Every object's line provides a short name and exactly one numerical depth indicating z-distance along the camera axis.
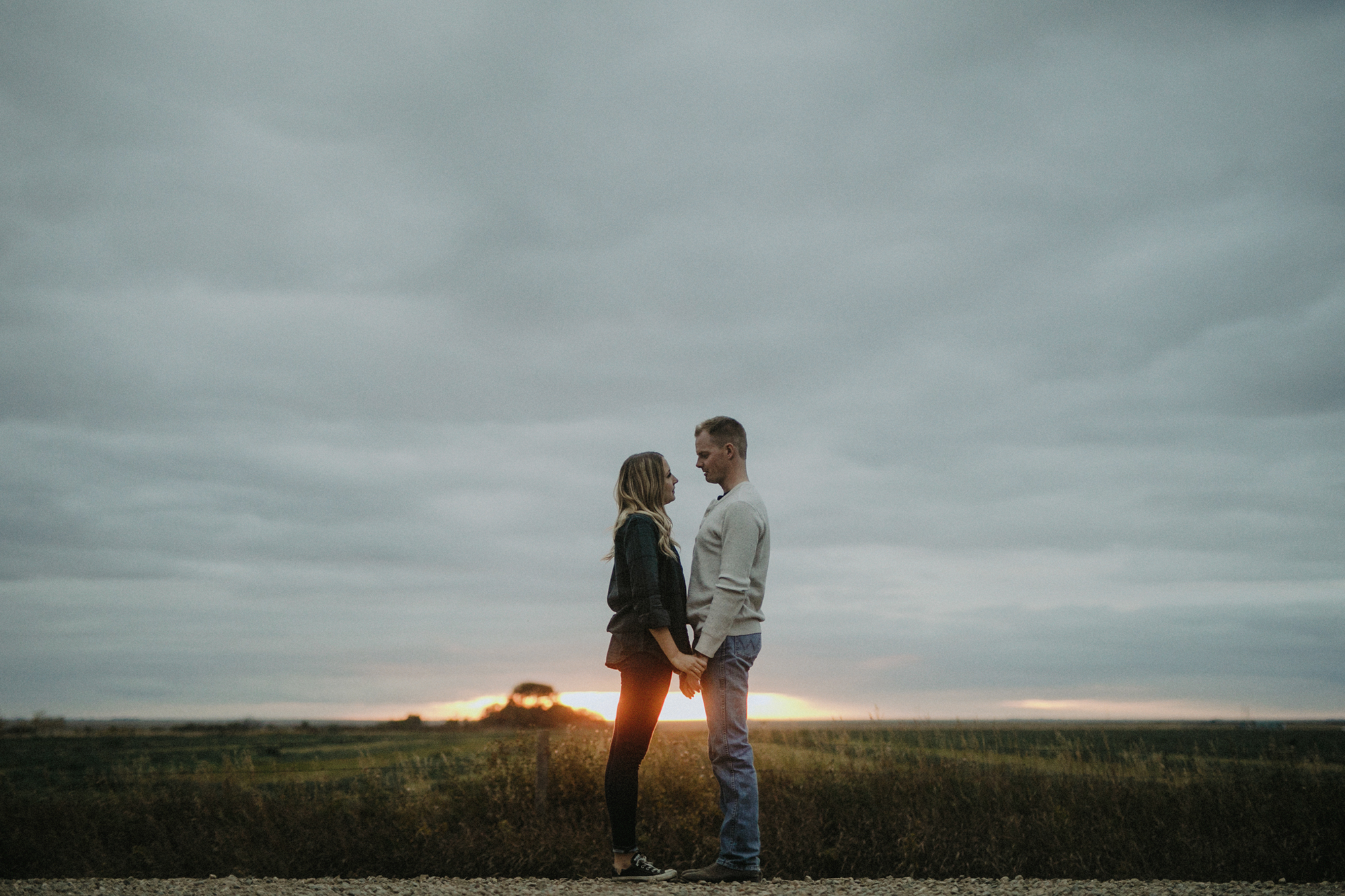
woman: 4.64
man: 4.67
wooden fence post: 8.26
